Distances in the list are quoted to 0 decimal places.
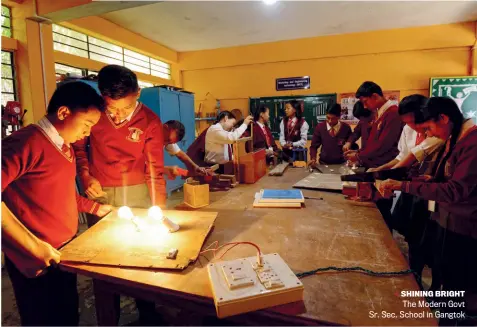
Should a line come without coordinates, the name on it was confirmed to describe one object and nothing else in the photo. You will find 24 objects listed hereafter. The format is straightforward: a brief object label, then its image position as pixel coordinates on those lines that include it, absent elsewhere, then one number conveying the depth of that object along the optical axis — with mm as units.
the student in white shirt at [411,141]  2121
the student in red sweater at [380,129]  2682
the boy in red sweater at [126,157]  1740
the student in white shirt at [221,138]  3104
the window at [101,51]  4445
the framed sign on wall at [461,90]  5555
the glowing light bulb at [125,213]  1300
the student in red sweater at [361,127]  3395
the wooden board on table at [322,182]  2159
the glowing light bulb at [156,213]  1281
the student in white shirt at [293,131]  5281
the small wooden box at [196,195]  1774
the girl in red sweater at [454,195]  1469
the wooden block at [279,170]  2848
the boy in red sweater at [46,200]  1021
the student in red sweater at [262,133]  4492
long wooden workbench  795
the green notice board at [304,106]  6488
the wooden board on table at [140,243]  1028
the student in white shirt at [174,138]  2771
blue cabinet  5156
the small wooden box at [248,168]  2477
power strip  777
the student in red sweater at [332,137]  3899
